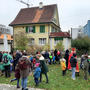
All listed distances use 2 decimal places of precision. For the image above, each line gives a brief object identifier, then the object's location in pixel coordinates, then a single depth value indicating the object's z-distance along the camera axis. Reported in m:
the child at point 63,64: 6.08
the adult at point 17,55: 6.90
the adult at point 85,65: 5.39
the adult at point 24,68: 3.95
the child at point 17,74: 4.33
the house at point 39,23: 18.40
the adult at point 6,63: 5.77
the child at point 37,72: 4.44
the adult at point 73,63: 5.51
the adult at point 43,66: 4.74
